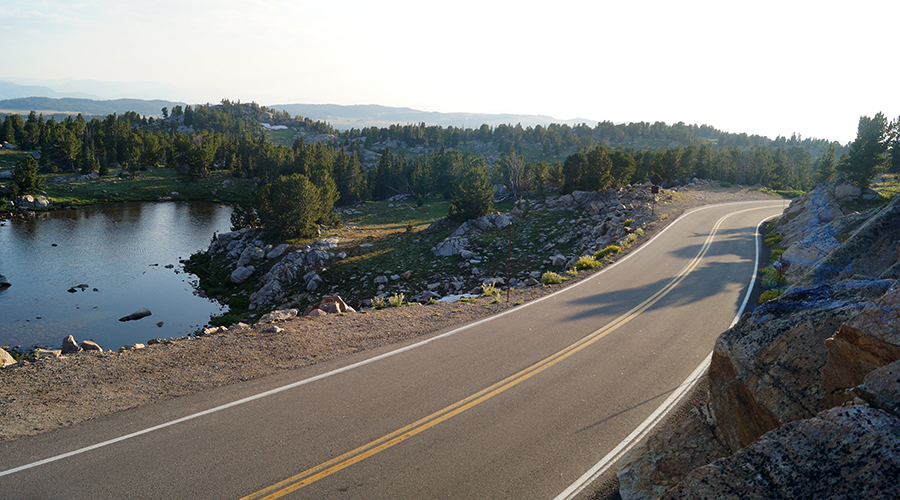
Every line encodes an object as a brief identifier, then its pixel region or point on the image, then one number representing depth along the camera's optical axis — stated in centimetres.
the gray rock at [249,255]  4303
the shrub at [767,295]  1938
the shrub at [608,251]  2989
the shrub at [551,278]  2336
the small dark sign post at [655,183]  5179
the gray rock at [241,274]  4050
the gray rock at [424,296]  2883
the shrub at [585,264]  2647
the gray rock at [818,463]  407
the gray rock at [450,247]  4062
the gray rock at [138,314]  3060
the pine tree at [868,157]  4350
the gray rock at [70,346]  1396
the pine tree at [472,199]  5175
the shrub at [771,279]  2188
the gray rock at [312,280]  3628
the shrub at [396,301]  1950
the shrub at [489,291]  2141
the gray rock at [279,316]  1712
